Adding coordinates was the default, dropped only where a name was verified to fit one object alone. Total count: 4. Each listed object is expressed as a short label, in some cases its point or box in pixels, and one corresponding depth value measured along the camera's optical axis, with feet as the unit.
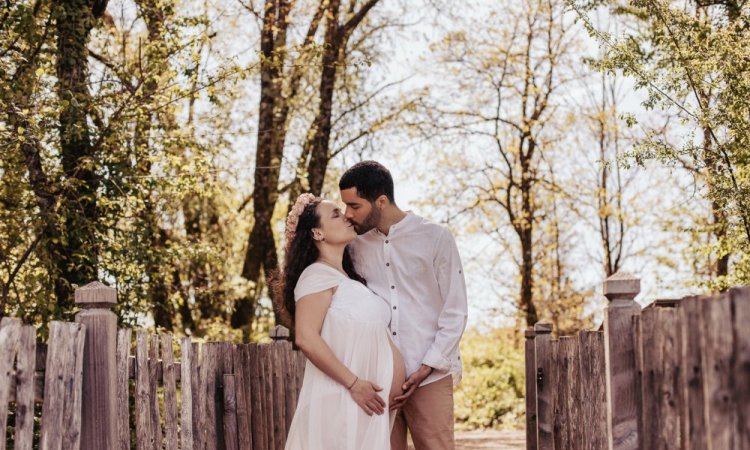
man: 15.97
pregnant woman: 15.03
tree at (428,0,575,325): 67.41
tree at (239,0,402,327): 46.50
